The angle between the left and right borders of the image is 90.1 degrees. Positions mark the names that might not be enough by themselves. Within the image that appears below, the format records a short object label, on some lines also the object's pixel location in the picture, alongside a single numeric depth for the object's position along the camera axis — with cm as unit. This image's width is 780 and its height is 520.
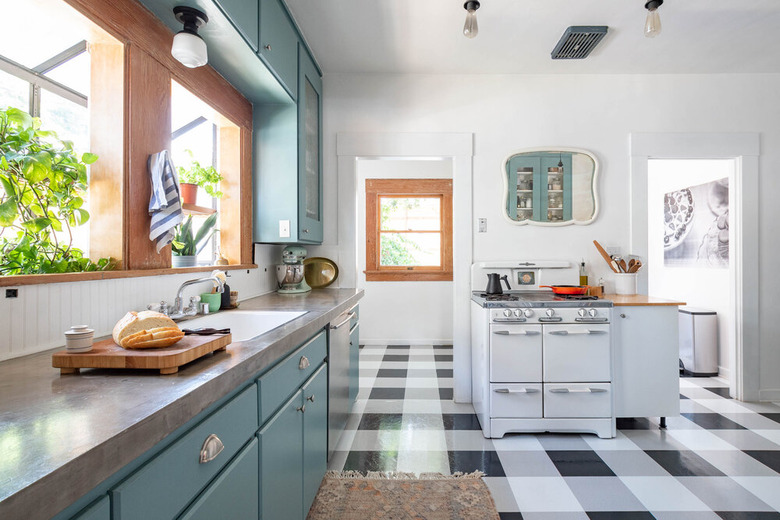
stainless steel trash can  359
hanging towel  148
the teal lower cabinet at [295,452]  116
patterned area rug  171
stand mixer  271
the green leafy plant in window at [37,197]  103
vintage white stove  242
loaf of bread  91
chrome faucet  153
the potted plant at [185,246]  184
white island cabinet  252
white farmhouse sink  168
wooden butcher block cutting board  85
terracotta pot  186
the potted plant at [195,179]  188
